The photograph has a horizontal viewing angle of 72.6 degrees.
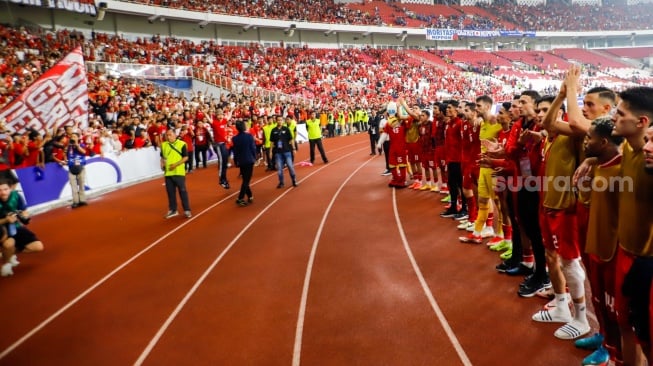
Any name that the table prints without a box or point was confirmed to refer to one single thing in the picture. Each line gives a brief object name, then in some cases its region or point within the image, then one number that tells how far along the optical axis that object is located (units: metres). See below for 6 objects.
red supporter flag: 10.65
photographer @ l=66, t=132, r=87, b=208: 10.66
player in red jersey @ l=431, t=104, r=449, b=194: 9.14
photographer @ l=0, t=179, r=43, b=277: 6.64
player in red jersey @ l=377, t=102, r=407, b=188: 10.85
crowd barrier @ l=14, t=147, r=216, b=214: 10.40
